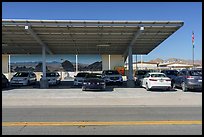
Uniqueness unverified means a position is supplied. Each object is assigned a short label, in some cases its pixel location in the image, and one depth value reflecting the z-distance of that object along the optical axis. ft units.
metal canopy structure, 35.97
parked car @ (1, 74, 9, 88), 43.72
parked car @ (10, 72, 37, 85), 47.69
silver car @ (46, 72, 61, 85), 48.06
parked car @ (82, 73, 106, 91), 37.62
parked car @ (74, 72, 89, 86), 45.10
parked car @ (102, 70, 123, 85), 47.44
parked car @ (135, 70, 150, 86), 47.65
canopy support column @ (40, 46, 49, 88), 44.25
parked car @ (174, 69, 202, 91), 35.77
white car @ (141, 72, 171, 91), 37.37
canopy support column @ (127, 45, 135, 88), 45.31
